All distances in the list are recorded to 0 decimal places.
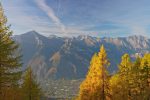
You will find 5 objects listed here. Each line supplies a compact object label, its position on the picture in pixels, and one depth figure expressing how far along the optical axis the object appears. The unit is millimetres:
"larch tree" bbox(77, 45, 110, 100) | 18662
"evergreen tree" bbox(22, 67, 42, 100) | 21175
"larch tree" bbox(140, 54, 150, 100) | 22088
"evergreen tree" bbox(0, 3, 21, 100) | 14711
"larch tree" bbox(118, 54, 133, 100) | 21366
